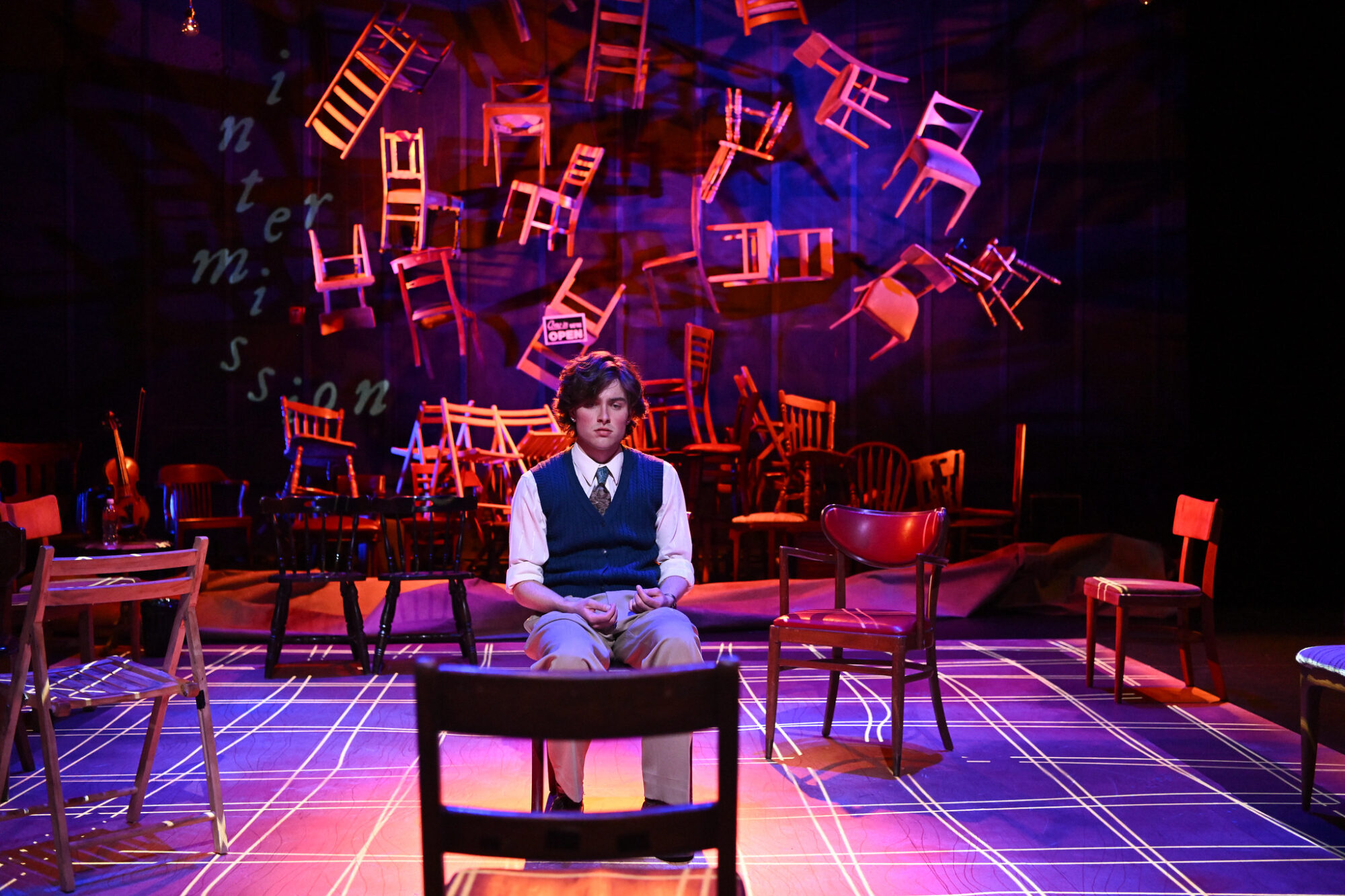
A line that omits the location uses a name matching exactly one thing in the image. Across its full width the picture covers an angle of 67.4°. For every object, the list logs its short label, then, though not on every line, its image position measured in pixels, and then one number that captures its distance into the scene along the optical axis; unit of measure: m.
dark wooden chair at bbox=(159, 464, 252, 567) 6.45
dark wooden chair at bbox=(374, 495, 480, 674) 4.66
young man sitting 2.66
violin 5.10
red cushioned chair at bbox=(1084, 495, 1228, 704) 4.07
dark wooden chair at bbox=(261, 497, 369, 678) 4.55
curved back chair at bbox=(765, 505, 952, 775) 3.29
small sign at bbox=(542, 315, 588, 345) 8.16
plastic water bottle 4.82
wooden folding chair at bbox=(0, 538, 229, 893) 2.38
